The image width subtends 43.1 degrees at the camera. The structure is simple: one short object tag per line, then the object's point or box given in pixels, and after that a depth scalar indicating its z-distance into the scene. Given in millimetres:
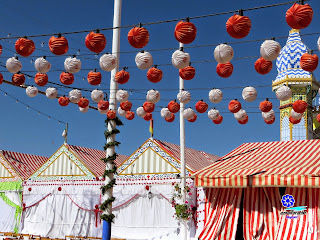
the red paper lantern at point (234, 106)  12492
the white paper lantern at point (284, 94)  10966
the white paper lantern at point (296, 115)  12012
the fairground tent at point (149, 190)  17000
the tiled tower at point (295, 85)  22188
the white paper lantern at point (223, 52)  8812
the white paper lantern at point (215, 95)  11938
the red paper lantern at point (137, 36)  8469
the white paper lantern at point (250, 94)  11366
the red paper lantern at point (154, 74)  10180
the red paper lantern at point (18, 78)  11836
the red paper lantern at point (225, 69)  9758
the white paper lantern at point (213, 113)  13609
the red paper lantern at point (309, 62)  8523
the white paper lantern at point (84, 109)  13780
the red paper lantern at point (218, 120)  13905
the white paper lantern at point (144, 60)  9539
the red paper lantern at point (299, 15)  7078
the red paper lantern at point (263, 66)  9352
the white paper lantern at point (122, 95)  11391
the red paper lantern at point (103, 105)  12336
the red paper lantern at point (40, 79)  11125
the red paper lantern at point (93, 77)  10820
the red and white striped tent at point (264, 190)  11719
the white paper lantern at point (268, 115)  12670
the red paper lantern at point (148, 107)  12961
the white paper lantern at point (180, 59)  9242
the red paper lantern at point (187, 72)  10188
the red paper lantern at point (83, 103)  13133
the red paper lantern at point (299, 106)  11367
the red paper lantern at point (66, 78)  10945
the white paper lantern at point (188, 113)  13891
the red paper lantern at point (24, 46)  9367
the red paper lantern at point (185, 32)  8086
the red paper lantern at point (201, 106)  12812
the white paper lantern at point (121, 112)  13916
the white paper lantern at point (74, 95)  12617
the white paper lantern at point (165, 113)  14453
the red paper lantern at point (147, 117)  14453
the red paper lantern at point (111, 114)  10469
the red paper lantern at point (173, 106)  12992
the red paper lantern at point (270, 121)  12823
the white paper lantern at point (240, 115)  13094
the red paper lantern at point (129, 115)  14336
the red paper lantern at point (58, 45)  9008
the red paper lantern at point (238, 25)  7648
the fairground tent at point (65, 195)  19044
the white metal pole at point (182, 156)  14047
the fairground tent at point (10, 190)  21453
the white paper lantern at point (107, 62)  9883
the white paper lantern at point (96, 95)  12375
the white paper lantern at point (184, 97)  12484
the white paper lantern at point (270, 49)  8469
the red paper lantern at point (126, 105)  13023
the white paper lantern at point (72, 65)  10195
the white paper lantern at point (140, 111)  14078
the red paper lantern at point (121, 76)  10305
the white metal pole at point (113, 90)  10234
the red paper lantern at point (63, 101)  12953
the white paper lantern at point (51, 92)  12591
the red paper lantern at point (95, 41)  8852
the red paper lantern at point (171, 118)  14641
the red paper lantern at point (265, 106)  12109
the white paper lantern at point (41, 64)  10242
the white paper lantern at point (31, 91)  12984
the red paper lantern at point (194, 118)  14133
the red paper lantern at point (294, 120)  12320
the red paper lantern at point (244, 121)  13289
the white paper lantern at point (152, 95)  12023
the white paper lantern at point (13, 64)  10602
